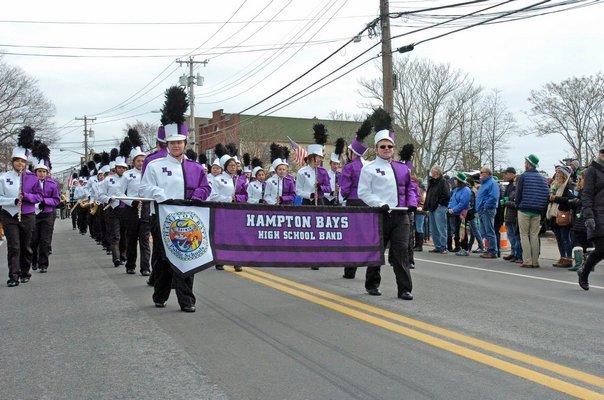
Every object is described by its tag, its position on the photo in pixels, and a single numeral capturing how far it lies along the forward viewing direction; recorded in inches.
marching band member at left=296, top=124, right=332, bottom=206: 497.7
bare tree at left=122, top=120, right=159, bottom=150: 3245.8
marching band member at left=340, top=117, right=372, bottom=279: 370.3
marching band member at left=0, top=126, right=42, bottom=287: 402.6
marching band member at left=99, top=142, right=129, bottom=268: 501.4
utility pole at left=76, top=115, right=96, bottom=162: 3439.7
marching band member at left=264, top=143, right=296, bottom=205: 545.0
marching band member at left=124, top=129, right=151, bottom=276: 439.2
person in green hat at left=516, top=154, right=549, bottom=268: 487.2
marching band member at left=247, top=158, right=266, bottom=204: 604.7
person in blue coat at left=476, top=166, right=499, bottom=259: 562.3
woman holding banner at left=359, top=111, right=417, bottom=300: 322.7
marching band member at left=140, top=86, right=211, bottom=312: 294.4
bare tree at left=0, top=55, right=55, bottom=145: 2121.1
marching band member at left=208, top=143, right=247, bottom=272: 520.6
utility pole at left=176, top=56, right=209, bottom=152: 1784.4
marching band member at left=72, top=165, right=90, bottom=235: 959.3
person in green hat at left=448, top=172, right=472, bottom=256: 601.9
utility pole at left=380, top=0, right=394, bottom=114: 823.7
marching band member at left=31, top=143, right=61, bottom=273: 453.8
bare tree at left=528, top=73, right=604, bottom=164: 1673.2
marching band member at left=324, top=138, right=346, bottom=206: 522.0
